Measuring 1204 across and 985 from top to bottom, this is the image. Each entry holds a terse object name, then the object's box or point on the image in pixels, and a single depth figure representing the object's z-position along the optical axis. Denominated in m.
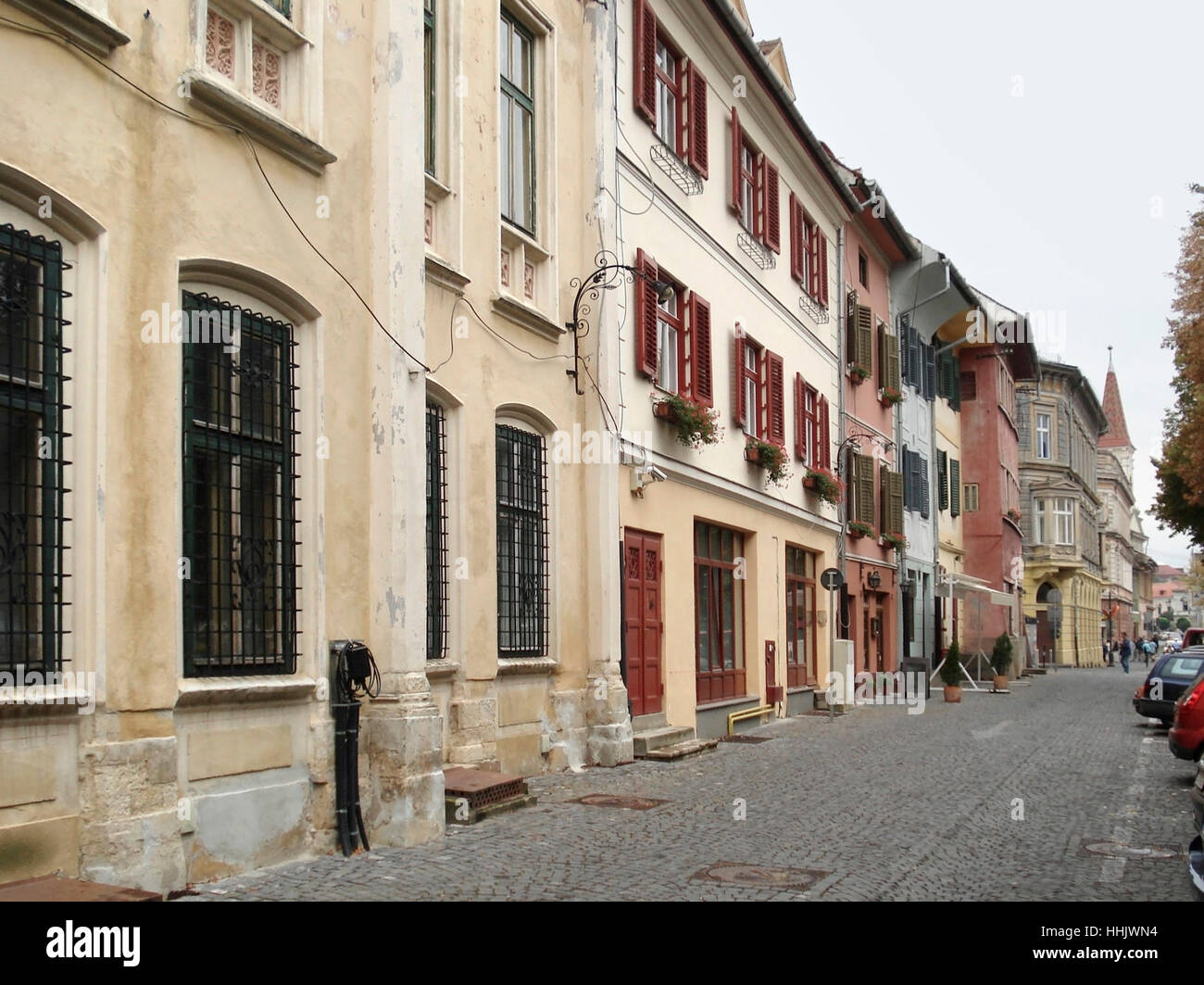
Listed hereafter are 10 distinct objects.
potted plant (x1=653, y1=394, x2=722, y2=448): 17.78
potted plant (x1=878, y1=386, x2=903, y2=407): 32.09
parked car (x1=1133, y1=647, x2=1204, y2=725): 20.92
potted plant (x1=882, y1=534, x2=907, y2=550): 31.37
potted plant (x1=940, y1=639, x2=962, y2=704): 31.13
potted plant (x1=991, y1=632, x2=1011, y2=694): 36.62
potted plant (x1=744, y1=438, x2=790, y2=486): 21.88
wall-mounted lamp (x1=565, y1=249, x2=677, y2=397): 15.27
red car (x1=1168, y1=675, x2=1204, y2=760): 13.84
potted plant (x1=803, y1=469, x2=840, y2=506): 25.70
